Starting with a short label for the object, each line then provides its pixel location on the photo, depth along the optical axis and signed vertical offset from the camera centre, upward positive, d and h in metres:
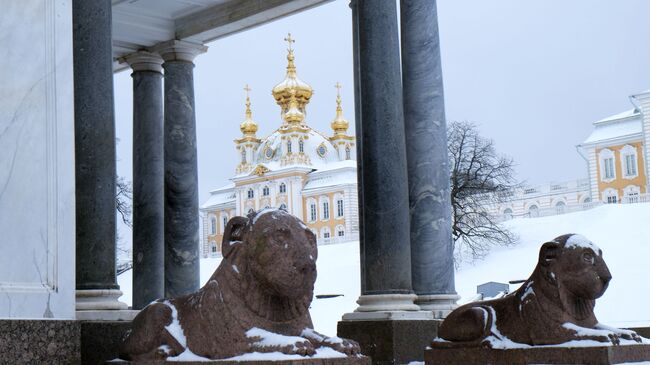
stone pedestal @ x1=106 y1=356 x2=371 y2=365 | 12.41 -1.02
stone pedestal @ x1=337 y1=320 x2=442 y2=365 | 21.34 -1.33
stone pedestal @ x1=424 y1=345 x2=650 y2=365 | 16.06 -1.41
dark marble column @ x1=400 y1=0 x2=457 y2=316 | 24.16 +2.65
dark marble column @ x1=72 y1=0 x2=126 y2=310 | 17.03 +1.96
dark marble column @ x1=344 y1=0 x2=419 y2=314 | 21.88 +2.24
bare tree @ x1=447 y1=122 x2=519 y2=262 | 84.06 +6.71
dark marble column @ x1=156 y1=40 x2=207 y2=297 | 29.22 +2.96
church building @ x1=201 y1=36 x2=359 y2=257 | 145.75 +15.01
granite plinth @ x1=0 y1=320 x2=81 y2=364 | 12.85 -0.70
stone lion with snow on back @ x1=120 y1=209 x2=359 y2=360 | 12.90 -0.35
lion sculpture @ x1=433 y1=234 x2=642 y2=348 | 16.56 -0.56
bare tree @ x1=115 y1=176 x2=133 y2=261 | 62.04 +5.21
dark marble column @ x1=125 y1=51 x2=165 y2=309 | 30.16 +3.03
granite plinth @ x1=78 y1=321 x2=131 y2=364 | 17.47 -0.87
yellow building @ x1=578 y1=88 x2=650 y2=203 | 123.79 +13.53
